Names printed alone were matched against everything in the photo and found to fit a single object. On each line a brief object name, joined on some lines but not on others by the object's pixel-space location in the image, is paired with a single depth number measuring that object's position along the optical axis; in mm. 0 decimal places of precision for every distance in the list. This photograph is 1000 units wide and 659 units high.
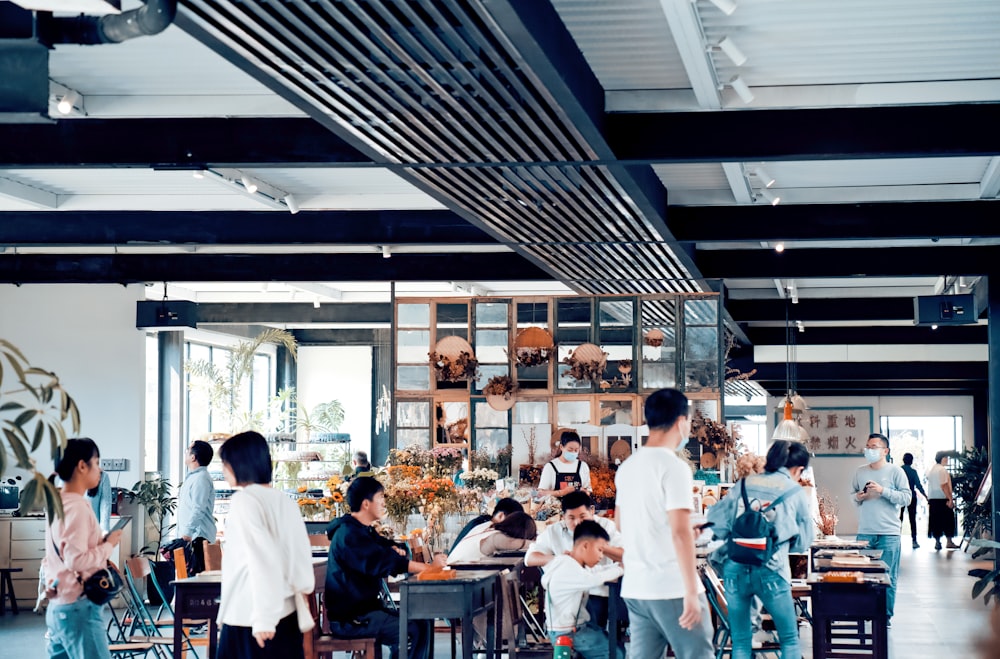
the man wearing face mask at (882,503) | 10664
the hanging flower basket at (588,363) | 14195
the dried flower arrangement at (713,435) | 13516
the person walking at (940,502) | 22375
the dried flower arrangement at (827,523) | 12581
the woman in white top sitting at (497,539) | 8773
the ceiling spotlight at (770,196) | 10377
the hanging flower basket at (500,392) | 14227
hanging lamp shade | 17938
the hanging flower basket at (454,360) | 14352
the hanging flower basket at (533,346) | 14367
